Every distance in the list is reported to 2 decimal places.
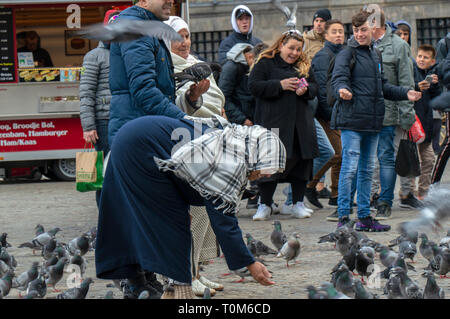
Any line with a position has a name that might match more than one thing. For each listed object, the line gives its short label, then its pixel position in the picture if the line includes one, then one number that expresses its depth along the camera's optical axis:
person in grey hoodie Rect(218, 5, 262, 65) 10.83
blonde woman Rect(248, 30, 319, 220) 9.31
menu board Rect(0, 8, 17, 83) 15.05
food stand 14.84
